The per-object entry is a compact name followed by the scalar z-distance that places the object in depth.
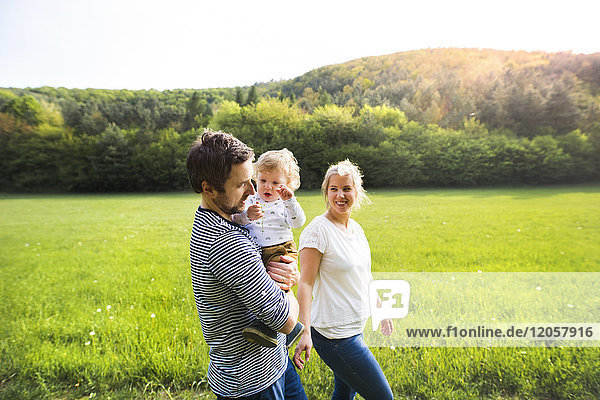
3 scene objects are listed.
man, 1.01
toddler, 1.58
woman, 1.62
